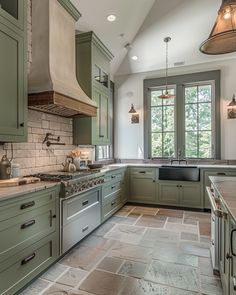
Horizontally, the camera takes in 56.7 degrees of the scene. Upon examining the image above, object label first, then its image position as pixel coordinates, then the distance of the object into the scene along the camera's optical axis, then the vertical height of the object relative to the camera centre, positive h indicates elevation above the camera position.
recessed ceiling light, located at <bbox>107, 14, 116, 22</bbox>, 3.75 +2.31
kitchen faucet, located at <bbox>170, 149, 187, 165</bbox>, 5.04 -0.22
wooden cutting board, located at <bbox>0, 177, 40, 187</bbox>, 2.05 -0.30
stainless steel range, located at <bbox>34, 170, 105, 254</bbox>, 2.48 -0.69
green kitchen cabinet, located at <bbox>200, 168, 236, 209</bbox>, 4.23 -0.47
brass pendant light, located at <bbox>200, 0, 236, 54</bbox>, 1.52 +0.93
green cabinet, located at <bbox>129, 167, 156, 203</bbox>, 4.75 -0.75
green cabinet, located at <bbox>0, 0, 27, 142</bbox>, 2.09 +0.75
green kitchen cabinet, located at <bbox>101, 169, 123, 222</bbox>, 3.66 -0.78
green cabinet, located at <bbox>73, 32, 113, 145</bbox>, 3.68 +1.23
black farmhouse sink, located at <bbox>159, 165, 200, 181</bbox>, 4.41 -0.46
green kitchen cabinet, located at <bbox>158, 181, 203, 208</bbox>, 4.45 -0.91
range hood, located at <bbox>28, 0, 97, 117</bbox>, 2.52 +1.15
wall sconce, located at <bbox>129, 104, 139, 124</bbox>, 5.46 +0.85
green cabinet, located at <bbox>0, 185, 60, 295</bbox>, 1.73 -0.78
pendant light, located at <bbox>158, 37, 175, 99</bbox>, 4.14 +2.30
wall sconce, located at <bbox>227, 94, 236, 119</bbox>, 4.67 +0.88
